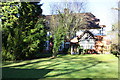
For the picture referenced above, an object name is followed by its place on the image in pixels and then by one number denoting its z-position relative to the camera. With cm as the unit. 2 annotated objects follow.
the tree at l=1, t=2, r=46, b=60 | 1241
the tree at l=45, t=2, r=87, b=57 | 2288
